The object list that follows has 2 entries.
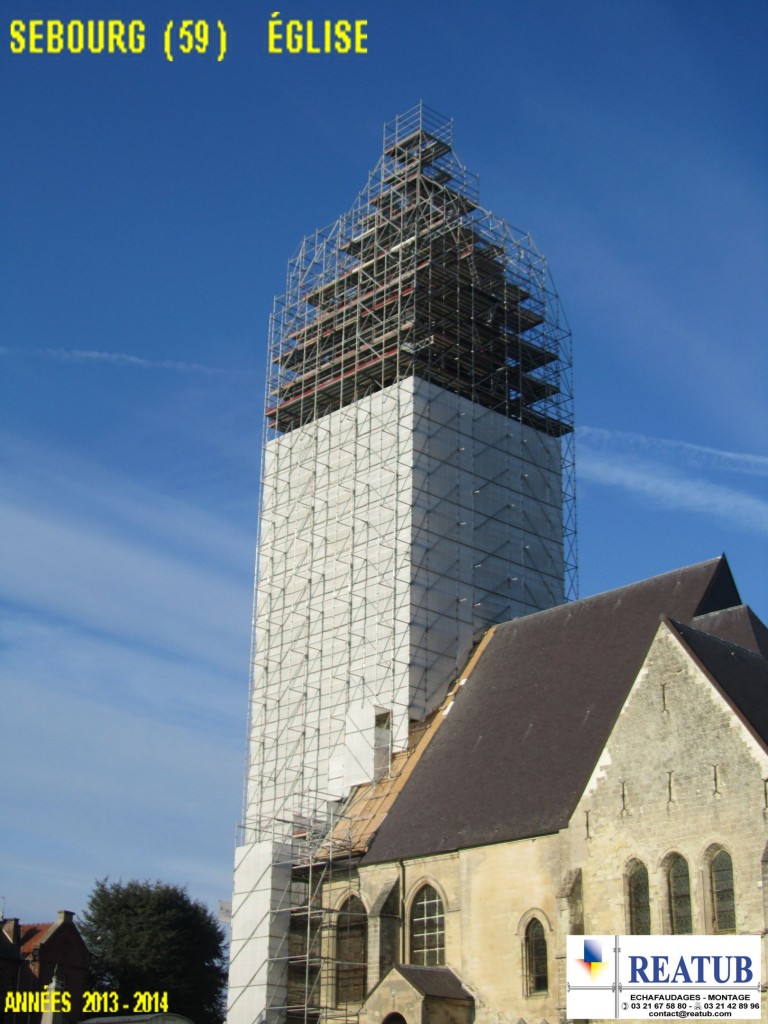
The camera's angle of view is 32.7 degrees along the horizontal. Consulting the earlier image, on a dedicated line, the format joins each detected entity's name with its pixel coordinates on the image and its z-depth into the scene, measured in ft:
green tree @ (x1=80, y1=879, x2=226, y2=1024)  149.07
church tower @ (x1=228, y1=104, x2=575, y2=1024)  120.26
